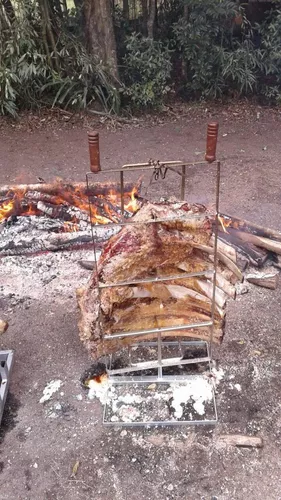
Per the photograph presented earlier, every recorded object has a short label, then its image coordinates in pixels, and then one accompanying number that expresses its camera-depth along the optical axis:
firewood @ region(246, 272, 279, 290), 4.09
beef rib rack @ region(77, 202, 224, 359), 3.00
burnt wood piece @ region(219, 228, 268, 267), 4.33
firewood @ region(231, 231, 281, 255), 4.36
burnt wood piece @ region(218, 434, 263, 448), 2.79
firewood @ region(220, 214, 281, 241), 4.53
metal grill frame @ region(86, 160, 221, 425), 2.42
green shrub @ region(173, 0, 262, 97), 8.51
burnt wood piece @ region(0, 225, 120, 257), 4.62
